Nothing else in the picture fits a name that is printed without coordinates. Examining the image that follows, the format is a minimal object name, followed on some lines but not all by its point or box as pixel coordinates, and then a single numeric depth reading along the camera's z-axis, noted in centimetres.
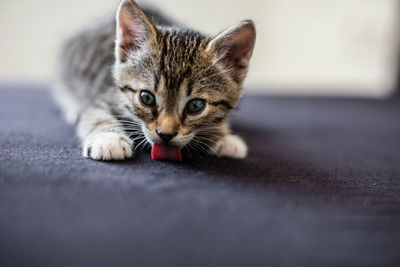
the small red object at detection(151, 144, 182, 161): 34
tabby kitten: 34
